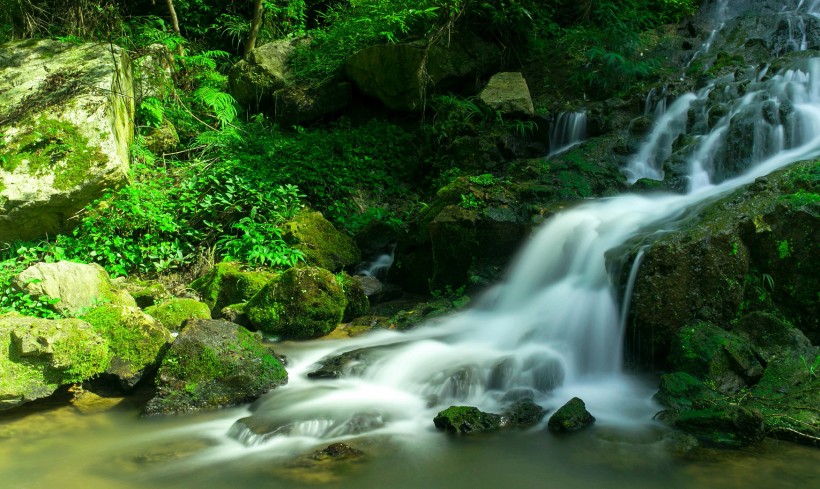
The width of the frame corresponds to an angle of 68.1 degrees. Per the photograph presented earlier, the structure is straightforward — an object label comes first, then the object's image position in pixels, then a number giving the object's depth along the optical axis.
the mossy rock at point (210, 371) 4.76
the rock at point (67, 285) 5.57
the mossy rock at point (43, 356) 4.55
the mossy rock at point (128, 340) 4.98
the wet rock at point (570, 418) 4.20
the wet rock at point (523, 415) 4.33
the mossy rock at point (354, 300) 6.95
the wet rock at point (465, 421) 4.25
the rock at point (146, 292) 6.57
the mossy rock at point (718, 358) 4.47
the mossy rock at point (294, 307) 6.26
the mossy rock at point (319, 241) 7.81
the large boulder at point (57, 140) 7.12
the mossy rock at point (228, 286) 6.81
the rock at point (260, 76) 10.98
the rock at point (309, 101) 10.66
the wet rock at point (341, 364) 5.33
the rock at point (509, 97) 8.94
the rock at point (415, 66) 9.82
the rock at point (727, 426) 3.87
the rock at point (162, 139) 9.30
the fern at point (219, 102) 10.02
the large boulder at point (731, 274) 4.93
